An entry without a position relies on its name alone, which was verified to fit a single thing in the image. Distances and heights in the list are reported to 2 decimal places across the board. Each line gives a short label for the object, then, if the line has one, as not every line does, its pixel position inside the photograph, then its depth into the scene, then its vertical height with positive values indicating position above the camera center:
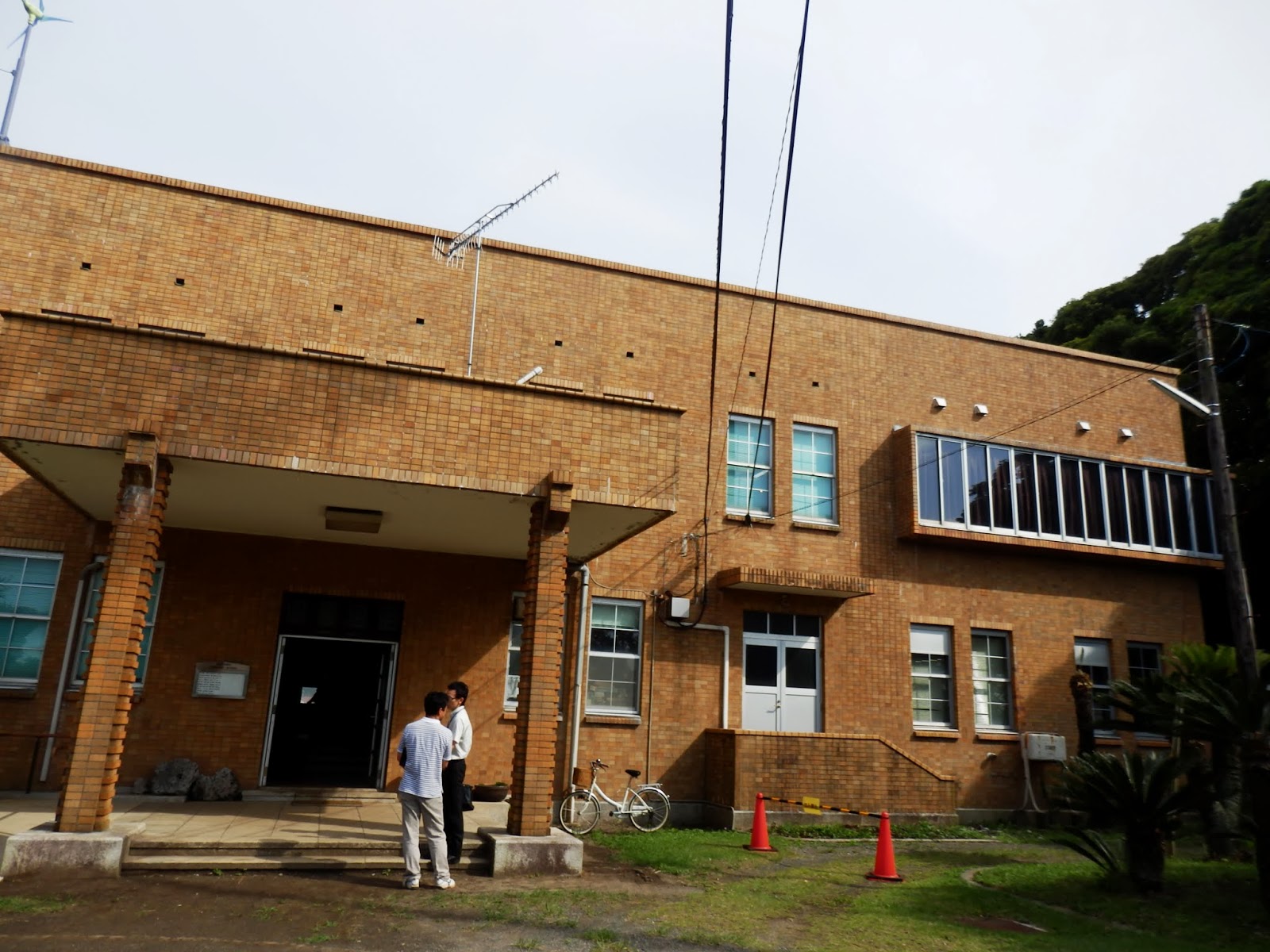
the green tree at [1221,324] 22.73 +12.76
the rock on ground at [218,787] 12.04 -0.90
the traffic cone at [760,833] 11.95 -1.19
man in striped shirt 8.53 -0.60
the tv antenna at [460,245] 15.14 +7.47
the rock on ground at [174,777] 11.98 -0.80
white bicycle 12.61 -1.01
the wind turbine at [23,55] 18.34 +13.72
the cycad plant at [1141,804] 9.45 -0.49
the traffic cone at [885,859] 10.40 -1.26
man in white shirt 9.34 -0.63
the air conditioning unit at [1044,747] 16.28 +0.03
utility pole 13.10 +3.42
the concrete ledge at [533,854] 9.27 -1.22
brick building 9.66 +2.62
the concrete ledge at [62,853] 8.11 -1.21
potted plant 13.06 -0.90
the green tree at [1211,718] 9.22 +0.40
